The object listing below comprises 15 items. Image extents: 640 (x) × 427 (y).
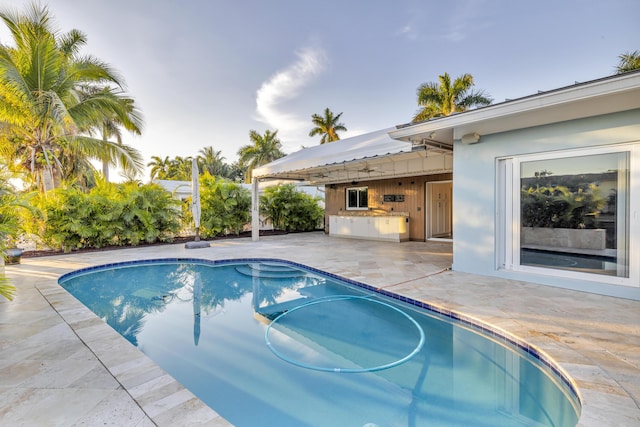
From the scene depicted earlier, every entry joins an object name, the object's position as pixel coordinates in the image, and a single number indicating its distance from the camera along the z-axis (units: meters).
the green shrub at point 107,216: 8.68
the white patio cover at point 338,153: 7.26
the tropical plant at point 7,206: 2.95
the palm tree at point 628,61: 15.12
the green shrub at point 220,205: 12.01
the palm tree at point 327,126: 26.73
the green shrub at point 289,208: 14.36
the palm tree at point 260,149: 26.98
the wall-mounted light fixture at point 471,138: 5.59
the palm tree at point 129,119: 9.96
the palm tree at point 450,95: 19.58
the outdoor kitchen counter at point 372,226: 10.90
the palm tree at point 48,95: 8.02
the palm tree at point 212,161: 35.41
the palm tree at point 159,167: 39.31
